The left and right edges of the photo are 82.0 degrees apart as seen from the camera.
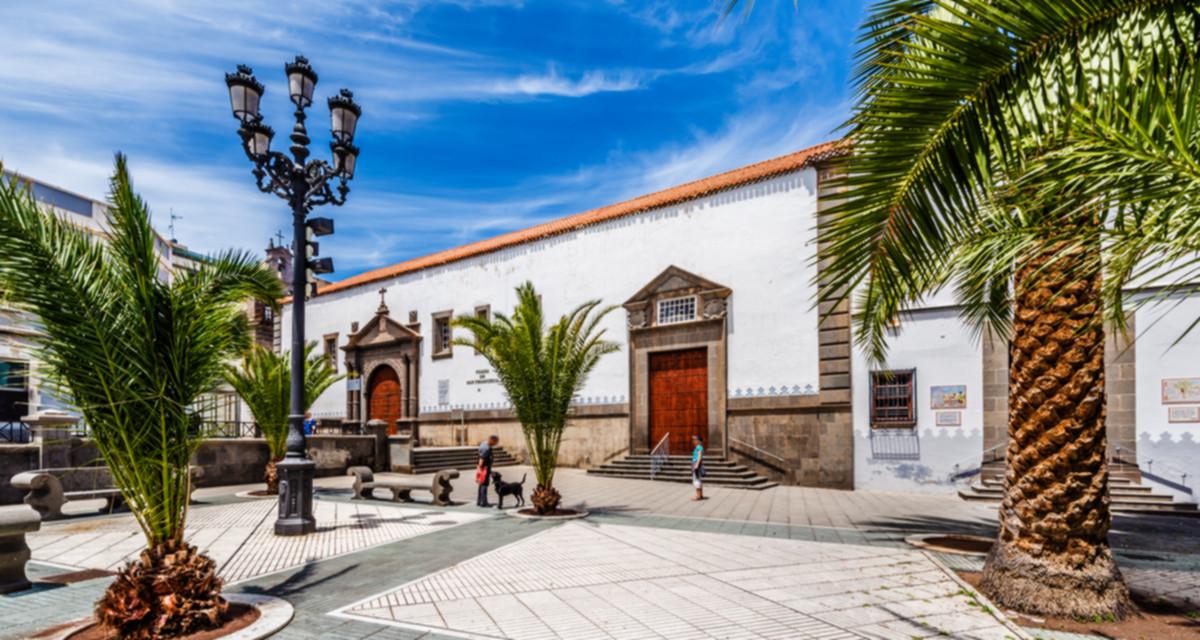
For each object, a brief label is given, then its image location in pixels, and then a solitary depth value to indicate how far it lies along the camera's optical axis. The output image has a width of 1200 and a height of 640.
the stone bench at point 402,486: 13.04
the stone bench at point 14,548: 6.51
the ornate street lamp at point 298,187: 9.44
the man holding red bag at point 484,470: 12.88
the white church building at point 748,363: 13.19
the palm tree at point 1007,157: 2.85
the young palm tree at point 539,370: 11.97
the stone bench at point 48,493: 10.93
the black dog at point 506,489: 12.33
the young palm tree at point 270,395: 14.87
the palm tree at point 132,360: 4.84
